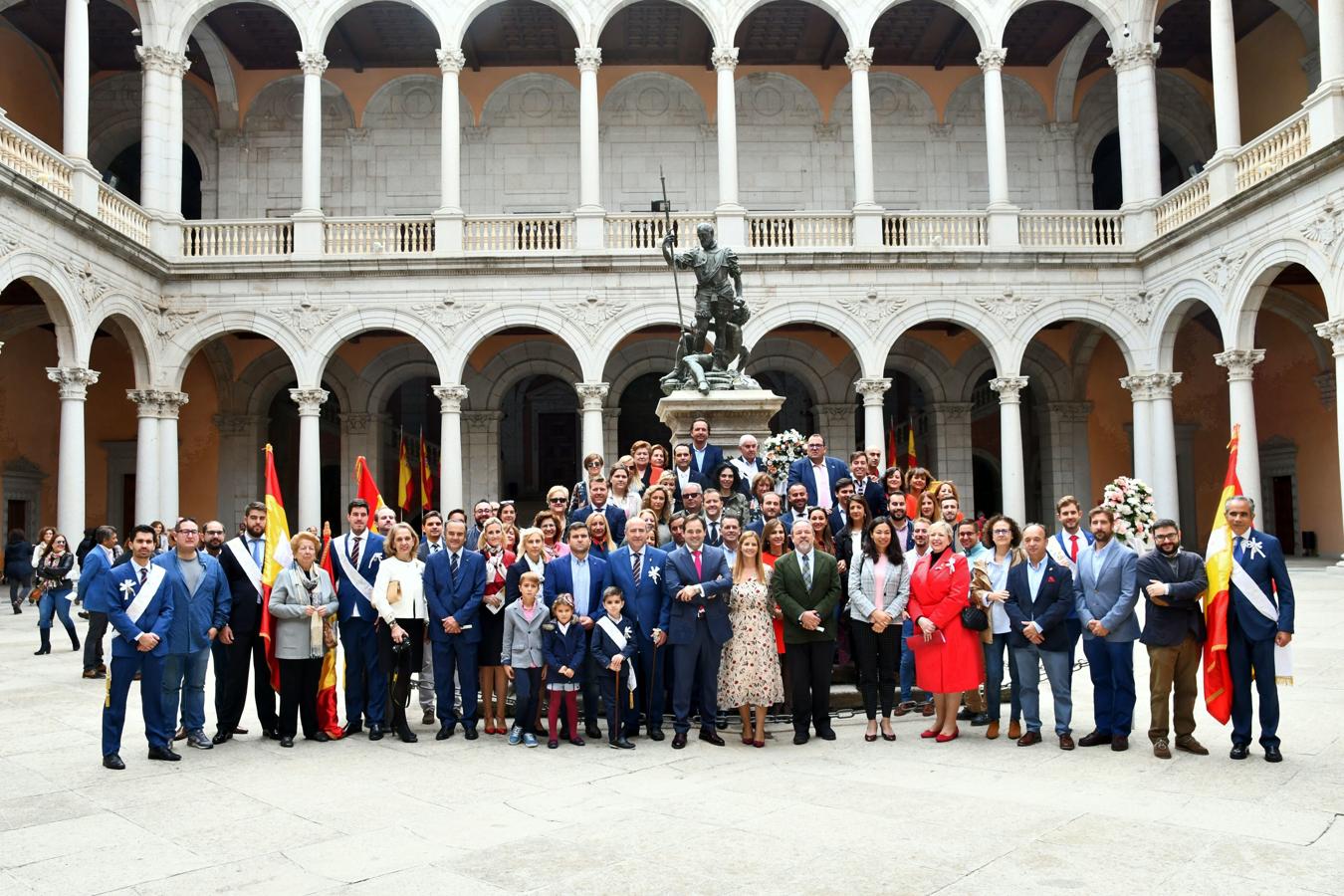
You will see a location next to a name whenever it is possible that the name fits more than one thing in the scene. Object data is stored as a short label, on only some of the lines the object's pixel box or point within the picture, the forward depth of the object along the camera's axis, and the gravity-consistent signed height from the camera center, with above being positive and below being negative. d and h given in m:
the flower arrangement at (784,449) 12.38 +0.75
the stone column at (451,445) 22.61 +1.62
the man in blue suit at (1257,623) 7.04 -0.76
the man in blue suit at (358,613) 8.20 -0.63
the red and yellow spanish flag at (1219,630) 7.14 -0.81
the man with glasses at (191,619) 7.56 -0.60
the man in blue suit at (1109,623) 7.44 -0.76
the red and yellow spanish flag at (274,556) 8.06 -0.19
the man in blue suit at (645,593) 8.03 -0.53
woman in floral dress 7.87 -0.94
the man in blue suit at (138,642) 7.28 -0.71
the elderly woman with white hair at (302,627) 7.93 -0.70
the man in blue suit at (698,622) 7.91 -0.73
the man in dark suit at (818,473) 10.45 +0.39
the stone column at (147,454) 22.11 +1.57
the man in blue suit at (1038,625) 7.61 -0.79
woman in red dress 7.86 -0.86
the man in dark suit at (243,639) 8.05 -0.78
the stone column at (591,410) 22.98 +2.26
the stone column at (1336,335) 17.42 +2.60
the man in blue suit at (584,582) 7.98 -0.44
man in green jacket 7.79 -0.69
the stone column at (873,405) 22.88 +2.20
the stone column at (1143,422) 22.95 +1.72
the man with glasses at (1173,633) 7.34 -0.84
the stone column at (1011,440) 22.91 +1.42
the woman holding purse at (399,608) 8.07 -0.60
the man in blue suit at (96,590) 8.74 -0.47
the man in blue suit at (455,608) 8.16 -0.61
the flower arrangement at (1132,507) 11.13 +0.00
